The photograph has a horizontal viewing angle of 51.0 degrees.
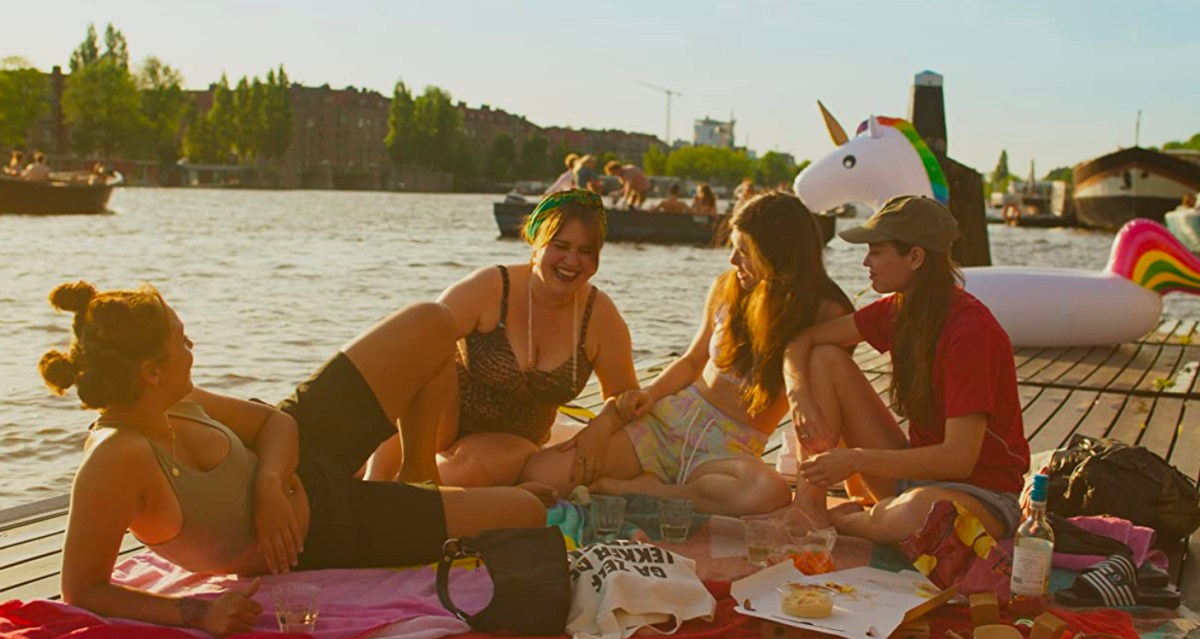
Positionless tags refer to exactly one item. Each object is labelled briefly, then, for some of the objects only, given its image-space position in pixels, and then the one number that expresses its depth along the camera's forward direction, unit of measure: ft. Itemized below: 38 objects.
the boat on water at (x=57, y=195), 106.22
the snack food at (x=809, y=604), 9.65
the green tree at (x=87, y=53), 268.21
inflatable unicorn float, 27.48
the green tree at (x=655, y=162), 414.82
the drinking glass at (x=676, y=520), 12.36
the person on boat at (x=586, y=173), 64.03
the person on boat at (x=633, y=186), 85.36
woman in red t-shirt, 11.46
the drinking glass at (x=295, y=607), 9.29
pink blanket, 9.00
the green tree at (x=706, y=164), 406.62
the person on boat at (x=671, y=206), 87.61
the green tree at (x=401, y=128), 337.31
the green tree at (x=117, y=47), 272.51
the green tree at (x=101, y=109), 242.37
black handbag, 9.62
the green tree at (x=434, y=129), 339.98
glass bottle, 10.18
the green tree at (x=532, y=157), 377.71
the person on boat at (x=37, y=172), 106.93
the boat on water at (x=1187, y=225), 104.73
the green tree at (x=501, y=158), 366.02
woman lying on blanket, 8.87
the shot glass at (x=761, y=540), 11.44
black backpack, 12.41
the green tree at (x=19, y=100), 218.38
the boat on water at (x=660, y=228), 87.97
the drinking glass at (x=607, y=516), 12.16
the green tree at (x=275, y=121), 304.30
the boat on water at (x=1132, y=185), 139.85
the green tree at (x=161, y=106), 258.98
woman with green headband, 12.98
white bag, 9.70
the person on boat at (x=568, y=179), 64.80
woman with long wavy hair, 13.10
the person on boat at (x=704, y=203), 90.74
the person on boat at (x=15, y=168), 105.21
